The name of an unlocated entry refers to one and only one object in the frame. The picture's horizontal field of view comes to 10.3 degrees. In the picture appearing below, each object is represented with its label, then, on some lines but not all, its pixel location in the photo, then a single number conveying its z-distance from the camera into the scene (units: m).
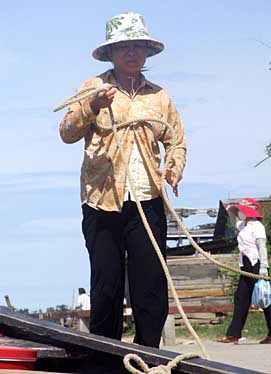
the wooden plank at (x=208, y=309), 21.02
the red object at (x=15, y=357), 5.26
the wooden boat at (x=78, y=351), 5.24
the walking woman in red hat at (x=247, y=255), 16.23
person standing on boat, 8.22
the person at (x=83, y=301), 32.86
